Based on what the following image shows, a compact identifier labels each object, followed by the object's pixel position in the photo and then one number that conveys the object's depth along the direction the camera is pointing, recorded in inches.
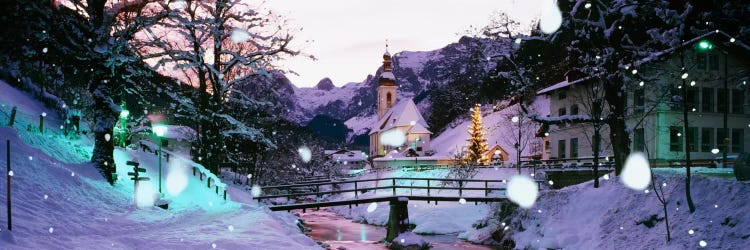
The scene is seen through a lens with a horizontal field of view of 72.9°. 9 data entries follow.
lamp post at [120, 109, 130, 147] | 1008.2
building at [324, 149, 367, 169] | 4823.3
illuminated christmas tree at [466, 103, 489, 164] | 2171.5
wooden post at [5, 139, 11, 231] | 344.5
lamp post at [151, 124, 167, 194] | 722.2
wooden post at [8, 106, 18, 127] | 617.2
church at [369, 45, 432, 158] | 3412.9
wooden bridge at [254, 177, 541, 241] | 986.0
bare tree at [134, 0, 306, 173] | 801.8
